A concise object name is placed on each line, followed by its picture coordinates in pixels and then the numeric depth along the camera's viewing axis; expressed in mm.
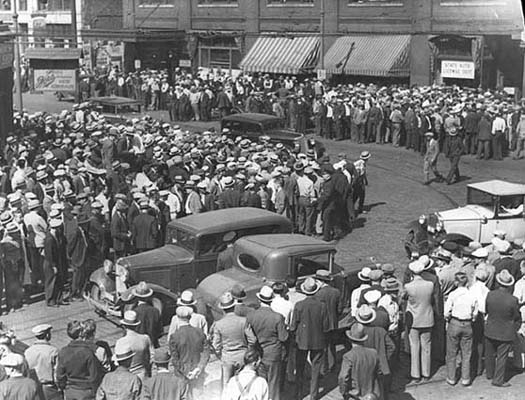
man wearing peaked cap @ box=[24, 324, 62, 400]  9164
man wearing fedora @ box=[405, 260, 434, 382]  10898
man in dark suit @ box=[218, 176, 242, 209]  16922
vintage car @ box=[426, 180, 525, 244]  16188
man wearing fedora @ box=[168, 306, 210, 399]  9617
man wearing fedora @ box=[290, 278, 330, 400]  10320
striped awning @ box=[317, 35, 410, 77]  35875
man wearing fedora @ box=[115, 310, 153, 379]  9164
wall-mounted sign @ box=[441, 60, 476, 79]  33656
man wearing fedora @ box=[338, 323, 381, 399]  9039
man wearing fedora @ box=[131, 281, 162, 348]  10680
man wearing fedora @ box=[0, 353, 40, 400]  8227
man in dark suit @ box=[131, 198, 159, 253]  15070
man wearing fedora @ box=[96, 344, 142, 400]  8250
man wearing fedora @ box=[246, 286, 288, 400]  9945
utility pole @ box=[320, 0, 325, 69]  37053
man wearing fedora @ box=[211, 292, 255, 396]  9875
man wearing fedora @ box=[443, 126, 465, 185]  22156
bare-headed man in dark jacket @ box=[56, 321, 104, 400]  8867
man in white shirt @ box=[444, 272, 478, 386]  10672
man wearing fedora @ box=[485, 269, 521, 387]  10578
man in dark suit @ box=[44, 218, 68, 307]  14117
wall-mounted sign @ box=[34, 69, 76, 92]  26672
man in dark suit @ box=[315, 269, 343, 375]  10766
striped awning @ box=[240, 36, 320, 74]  39406
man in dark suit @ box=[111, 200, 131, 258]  15172
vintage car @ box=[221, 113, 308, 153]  24516
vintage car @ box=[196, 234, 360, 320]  12141
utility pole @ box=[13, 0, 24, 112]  28516
